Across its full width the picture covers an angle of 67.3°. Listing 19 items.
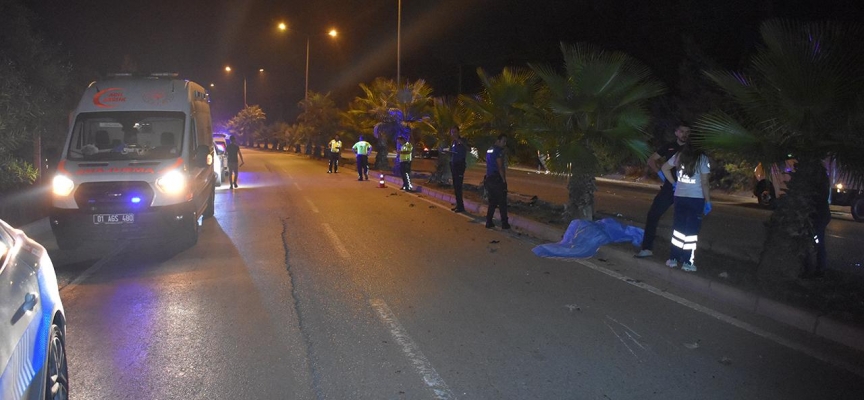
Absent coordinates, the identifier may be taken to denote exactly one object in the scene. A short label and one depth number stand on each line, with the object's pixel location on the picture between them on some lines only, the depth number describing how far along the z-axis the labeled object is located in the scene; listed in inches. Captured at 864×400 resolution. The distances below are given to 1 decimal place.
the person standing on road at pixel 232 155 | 817.5
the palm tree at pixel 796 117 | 264.2
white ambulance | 375.2
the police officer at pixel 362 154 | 949.3
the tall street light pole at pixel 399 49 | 1044.5
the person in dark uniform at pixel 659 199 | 341.4
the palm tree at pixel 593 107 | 453.7
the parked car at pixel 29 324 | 118.5
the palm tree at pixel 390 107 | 1048.8
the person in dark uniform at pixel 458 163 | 590.2
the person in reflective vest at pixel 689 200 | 318.7
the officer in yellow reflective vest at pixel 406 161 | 819.4
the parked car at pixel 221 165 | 874.8
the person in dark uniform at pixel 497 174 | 477.7
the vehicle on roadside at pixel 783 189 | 296.2
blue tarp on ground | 386.6
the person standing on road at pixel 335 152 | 1166.3
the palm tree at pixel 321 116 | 1840.6
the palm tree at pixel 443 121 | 761.6
